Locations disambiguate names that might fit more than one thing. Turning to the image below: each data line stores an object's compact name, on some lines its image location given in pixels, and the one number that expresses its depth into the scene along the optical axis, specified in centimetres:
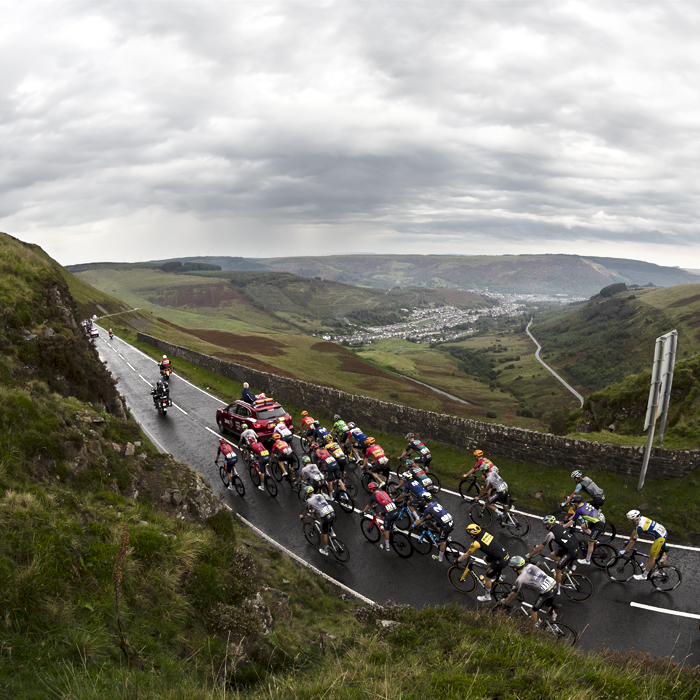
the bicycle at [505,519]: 1248
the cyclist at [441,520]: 1081
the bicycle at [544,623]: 846
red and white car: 1864
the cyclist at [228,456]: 1491
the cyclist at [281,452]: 1545
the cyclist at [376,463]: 1447
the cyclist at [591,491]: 1145
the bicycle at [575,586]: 991
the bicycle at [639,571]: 995
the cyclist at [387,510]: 1141
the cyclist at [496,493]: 1260
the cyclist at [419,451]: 1509
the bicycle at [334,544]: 1163
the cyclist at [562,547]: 980
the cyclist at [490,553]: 951
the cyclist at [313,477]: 1278
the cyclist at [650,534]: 965
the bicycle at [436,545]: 1117
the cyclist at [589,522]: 1066
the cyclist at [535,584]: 846
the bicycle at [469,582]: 977
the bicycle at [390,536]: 1175
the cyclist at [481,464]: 1334
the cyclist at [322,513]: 1141
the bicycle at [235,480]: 1522
